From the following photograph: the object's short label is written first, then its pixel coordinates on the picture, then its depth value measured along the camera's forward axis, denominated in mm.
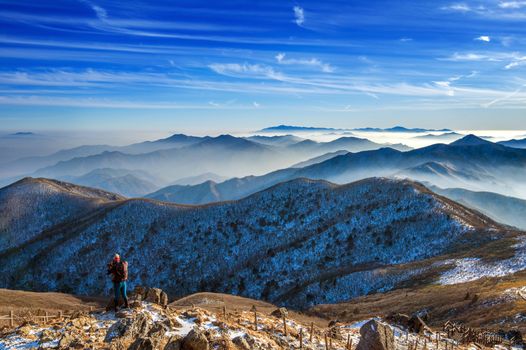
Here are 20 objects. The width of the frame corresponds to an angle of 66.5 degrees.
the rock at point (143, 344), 17906
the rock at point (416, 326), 31634
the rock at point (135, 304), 24656
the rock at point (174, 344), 17953
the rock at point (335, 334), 27359
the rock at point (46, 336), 19703
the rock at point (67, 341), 19016
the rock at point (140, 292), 26620
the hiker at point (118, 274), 23609
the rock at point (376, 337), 20672
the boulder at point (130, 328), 19938
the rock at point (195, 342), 17891
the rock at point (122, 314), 23344
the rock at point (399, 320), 33219
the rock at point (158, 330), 19906
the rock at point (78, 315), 22964
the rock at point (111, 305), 24317
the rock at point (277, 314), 31609
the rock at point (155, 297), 26656
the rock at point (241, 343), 19873
